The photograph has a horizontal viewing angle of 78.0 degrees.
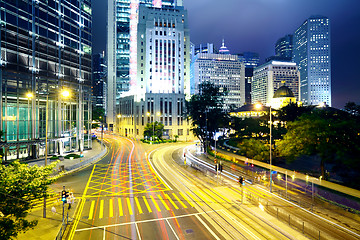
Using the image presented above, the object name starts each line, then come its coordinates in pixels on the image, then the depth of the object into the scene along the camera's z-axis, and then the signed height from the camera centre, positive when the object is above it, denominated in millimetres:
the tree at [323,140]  26262 -3052
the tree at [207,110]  60188 +2124
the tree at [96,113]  100462 +2329
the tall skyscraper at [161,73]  95125 +19859
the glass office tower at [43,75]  37844 +8706
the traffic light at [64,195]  17797 -6220
